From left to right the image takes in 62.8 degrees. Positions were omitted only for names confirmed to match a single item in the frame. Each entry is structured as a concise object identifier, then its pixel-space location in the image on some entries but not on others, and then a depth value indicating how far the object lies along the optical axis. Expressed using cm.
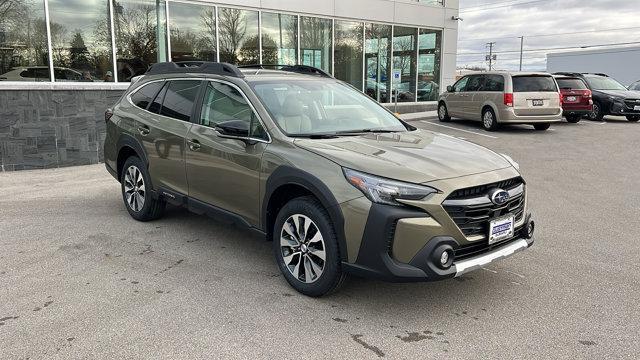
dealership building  990
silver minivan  1445
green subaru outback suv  341
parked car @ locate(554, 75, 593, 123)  1672
